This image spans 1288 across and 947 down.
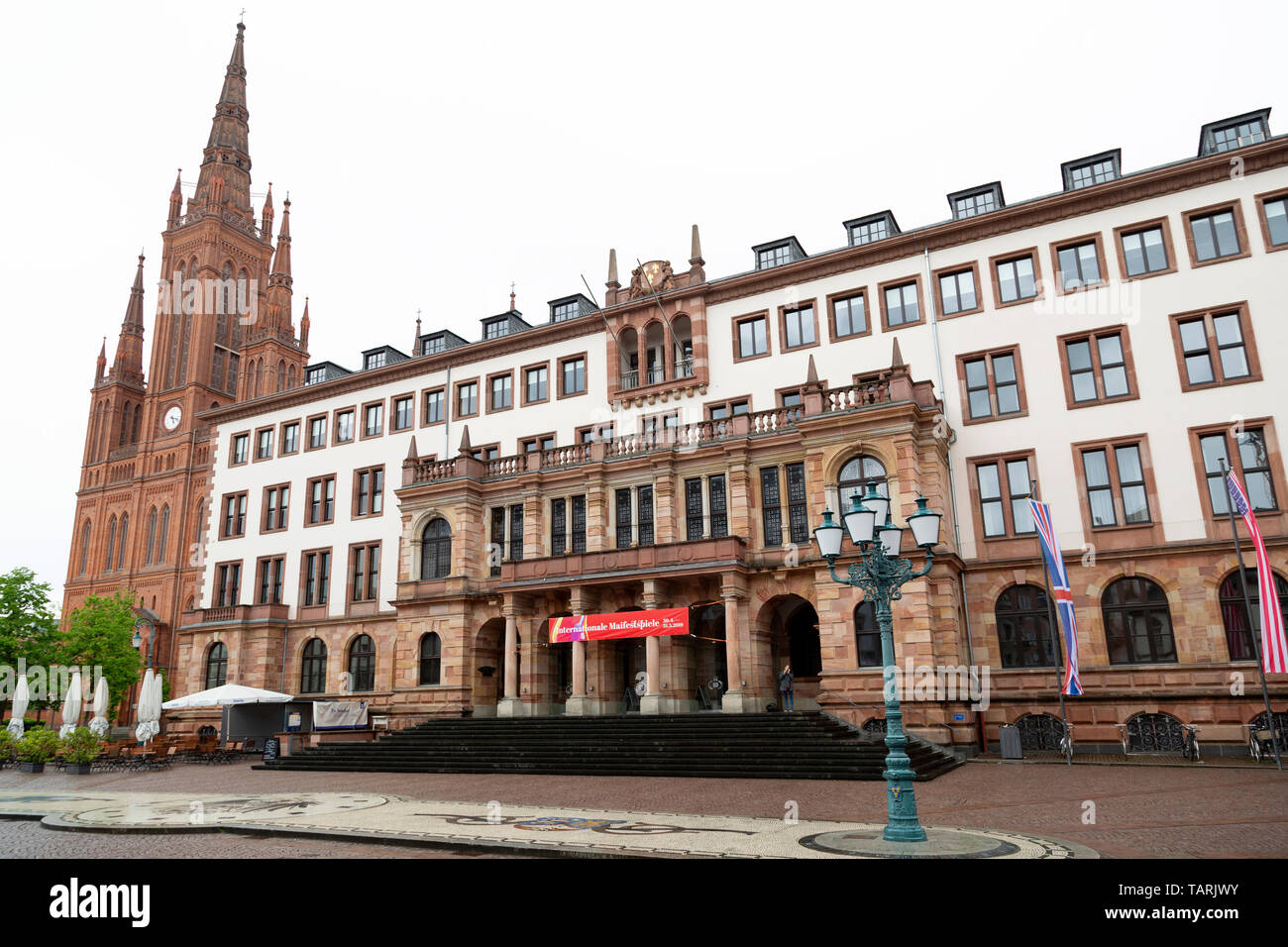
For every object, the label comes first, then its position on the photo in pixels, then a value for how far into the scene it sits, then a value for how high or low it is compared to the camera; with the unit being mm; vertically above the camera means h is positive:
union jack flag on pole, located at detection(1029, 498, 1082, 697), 24938 +2430
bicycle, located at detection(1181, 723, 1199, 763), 24500 -1987
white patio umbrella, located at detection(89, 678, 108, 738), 35250 -169
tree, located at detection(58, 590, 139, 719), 53969 +3831
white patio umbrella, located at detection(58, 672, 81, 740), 34156 -22
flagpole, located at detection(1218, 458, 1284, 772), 22539 +745
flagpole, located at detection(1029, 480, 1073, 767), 27153 +1478
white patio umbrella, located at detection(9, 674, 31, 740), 35031 +194
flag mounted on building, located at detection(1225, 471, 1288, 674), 22234 +1436
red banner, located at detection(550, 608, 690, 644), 31922 +2385
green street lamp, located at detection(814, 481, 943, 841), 12156 +1716
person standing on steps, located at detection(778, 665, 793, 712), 31000 +10
